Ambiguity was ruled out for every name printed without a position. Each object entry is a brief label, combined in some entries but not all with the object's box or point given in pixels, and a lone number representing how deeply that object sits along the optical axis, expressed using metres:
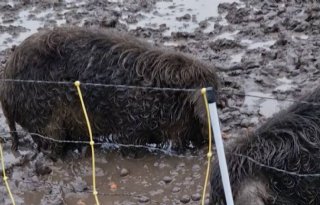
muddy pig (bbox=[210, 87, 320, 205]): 4.60
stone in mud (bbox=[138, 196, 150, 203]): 5.75
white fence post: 3.62
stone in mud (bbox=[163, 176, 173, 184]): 5.98
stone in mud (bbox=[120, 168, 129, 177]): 6.16
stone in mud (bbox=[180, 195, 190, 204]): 5.64
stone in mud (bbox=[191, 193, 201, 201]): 5.62
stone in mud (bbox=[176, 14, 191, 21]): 9.50
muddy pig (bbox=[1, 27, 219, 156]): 6.06
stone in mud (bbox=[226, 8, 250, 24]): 9.14
